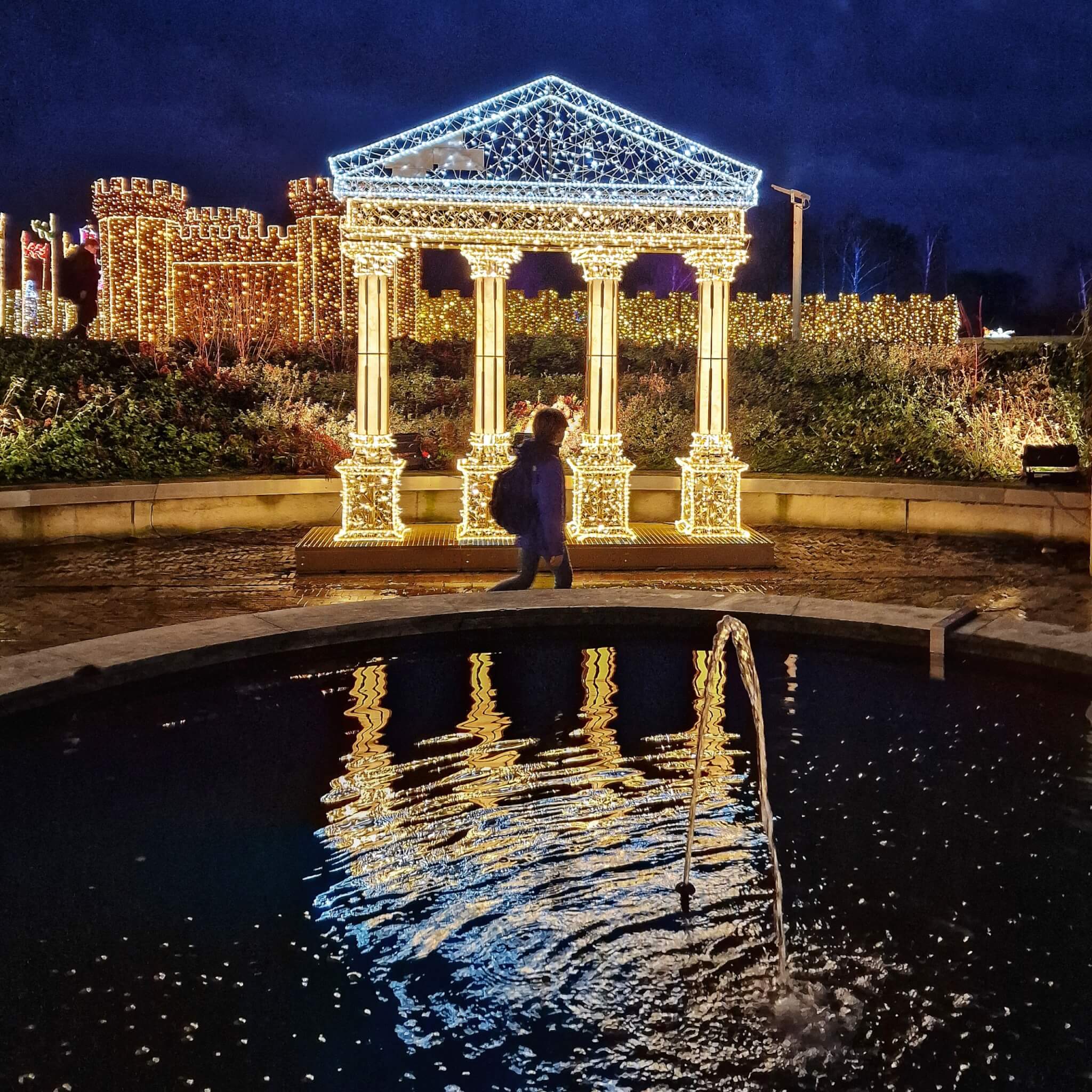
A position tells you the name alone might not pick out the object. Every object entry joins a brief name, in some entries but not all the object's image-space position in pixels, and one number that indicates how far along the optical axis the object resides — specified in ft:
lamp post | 86.89
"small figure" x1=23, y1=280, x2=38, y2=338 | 135.64
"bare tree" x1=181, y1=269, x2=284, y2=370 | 104.99
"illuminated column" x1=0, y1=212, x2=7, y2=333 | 119.55
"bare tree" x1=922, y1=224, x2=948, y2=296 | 202.80
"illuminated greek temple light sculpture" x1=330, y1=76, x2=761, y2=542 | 39.45
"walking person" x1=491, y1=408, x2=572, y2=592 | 31.76
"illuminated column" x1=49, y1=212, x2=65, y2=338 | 137.69
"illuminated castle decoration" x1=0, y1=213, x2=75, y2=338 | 134.21
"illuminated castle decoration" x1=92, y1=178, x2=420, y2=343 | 128.16
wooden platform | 39.40
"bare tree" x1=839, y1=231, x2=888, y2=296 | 200.64
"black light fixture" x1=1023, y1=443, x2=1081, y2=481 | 46.78
